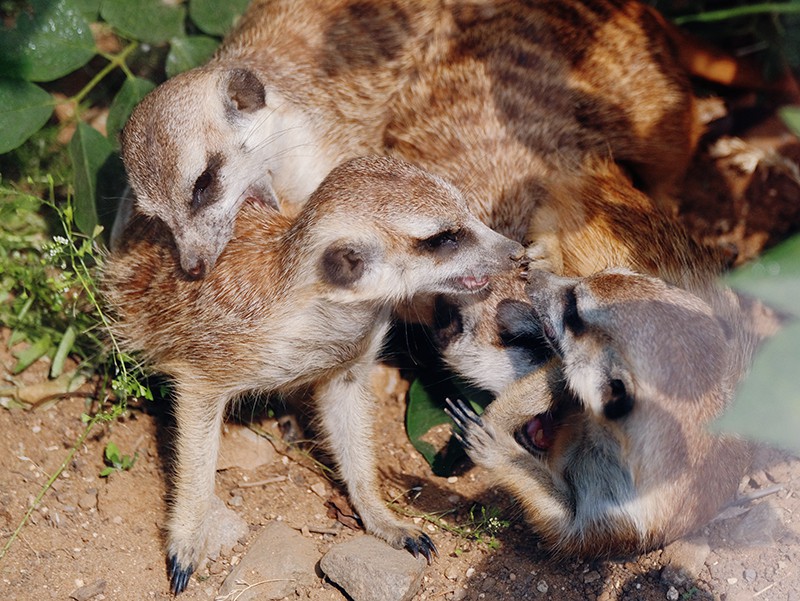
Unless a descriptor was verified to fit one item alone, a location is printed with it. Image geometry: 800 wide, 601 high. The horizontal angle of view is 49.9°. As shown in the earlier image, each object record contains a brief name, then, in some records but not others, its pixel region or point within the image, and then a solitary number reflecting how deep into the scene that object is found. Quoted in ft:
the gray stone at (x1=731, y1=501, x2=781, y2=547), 8.76
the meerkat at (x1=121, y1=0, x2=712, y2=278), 10.64
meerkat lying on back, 8.02
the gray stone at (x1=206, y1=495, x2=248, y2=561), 9.33
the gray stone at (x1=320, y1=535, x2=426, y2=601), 8.53
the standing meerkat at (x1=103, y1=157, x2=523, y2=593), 8.48
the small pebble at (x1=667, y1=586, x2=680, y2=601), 8.58
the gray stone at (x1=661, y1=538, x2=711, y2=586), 8.73
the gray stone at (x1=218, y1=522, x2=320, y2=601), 8.81
